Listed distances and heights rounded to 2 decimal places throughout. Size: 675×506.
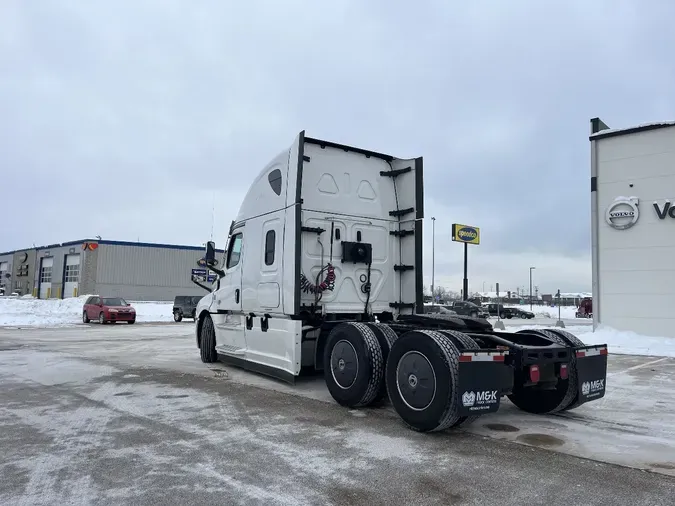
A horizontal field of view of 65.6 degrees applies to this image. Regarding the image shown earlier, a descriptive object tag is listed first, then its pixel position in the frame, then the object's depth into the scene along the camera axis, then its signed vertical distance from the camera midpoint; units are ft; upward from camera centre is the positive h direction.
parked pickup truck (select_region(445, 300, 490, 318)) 127.03 -1.64
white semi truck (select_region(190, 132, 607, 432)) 17.95 -0.62
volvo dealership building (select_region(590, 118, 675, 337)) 53.67 +8.31
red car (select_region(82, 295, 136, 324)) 95.14 -2.57
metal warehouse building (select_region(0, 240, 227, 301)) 182.70 +9.92
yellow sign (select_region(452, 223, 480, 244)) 106.93 +14.08
